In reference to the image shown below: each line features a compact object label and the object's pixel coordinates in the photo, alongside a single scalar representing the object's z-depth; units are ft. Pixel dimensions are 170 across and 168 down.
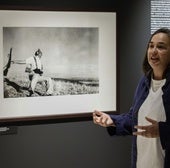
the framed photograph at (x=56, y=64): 8.77
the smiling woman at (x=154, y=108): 6.21
